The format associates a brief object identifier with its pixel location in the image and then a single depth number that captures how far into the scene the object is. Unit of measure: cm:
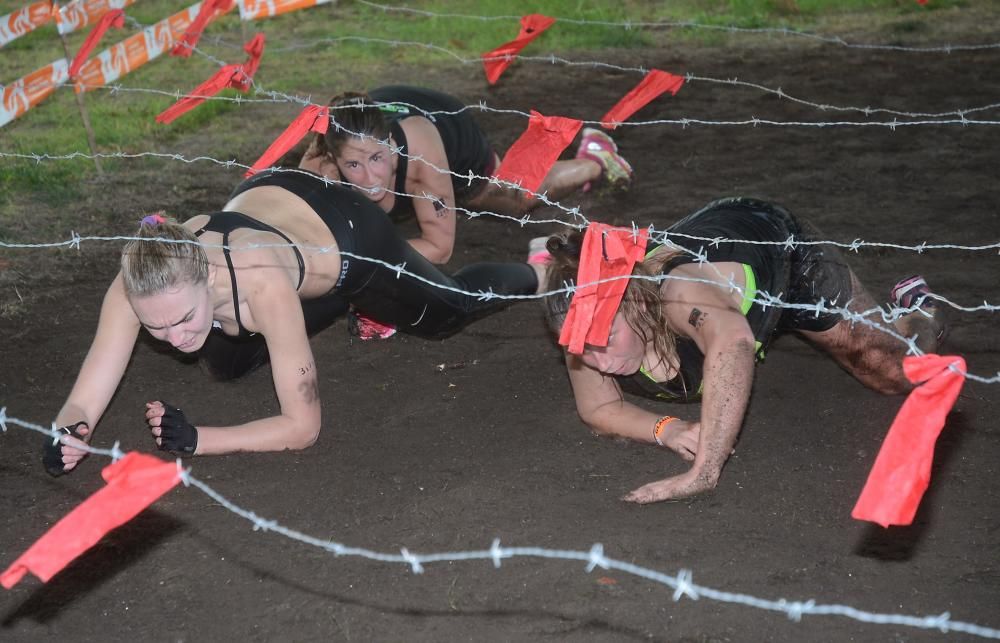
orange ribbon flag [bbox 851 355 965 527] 177
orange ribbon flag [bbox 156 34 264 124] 422
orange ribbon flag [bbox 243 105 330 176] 338
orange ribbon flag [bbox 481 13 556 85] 512
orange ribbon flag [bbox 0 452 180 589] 177
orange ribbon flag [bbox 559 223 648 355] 245
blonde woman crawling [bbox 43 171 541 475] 271
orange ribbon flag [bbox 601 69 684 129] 436
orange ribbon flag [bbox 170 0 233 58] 570
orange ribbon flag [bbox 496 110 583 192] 361
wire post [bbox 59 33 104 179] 548
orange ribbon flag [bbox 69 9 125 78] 538
